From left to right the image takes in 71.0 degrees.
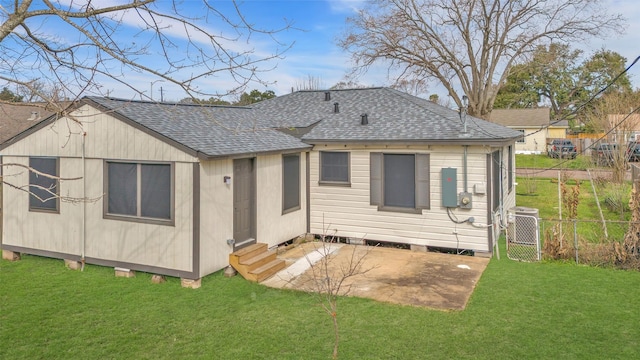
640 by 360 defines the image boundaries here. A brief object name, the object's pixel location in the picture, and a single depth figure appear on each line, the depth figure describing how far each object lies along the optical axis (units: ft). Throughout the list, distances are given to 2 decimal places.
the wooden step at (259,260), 26.20
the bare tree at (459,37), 78.43
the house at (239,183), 25.34
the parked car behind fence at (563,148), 99.11
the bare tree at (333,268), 22.87
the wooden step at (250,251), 26.66
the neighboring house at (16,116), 72.33
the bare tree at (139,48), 15.08
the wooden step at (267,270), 25.52
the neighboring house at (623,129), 55.93
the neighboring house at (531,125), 132.87
